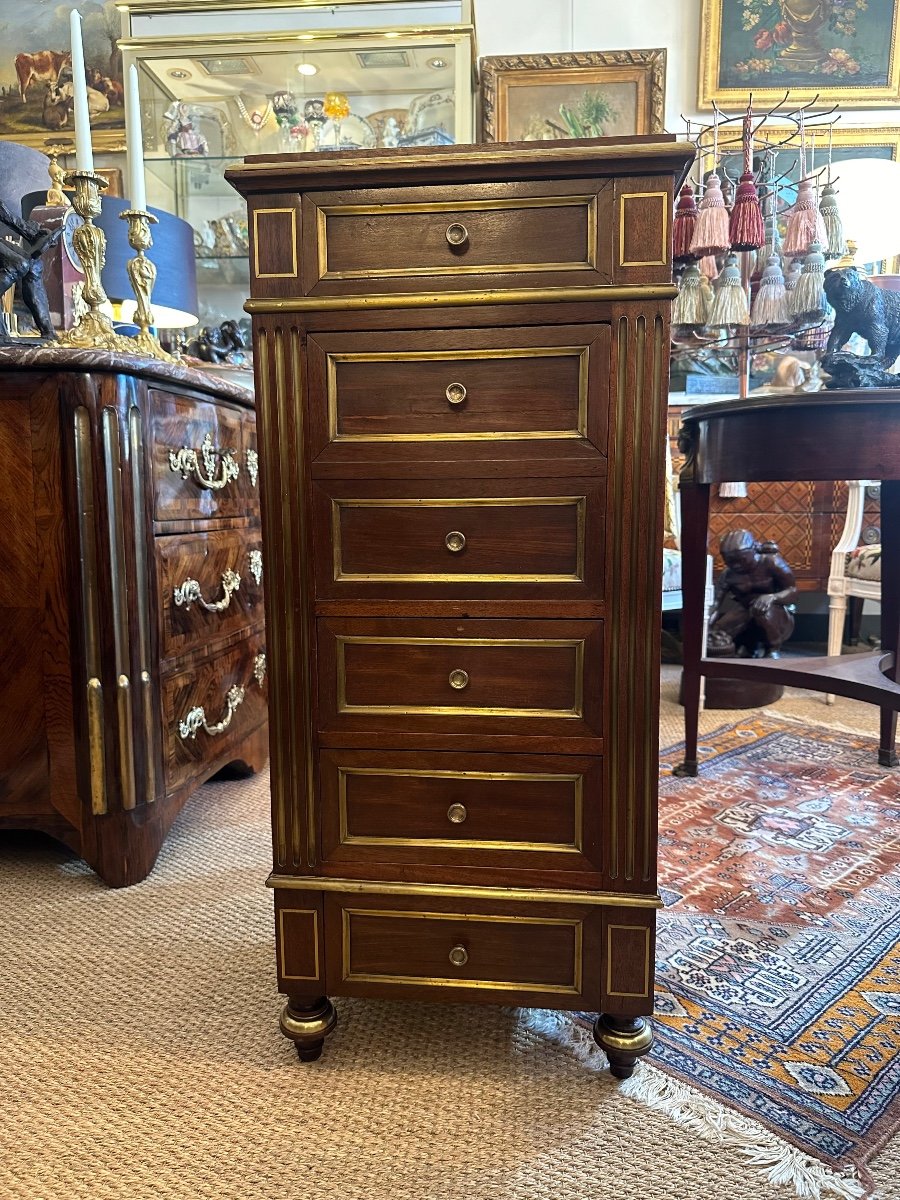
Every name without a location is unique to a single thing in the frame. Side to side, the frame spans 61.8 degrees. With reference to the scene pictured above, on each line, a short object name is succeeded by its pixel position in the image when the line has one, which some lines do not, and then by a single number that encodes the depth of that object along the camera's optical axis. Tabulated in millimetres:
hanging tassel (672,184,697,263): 2529
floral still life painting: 3502
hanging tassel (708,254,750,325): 2557
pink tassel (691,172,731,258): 2494
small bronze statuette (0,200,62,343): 1720
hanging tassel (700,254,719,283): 2703
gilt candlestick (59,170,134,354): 1650
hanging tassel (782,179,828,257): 2539
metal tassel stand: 2691
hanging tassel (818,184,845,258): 2553
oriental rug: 1047
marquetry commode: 1547
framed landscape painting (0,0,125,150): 3514
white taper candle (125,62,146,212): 1693
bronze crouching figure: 3051
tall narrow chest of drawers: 979
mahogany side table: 1769
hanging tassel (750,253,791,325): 2615
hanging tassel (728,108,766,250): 2408
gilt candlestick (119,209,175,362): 1804
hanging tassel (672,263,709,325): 2607
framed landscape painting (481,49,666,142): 3436
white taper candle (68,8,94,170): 1541
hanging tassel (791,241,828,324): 2502
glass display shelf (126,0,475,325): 2879
